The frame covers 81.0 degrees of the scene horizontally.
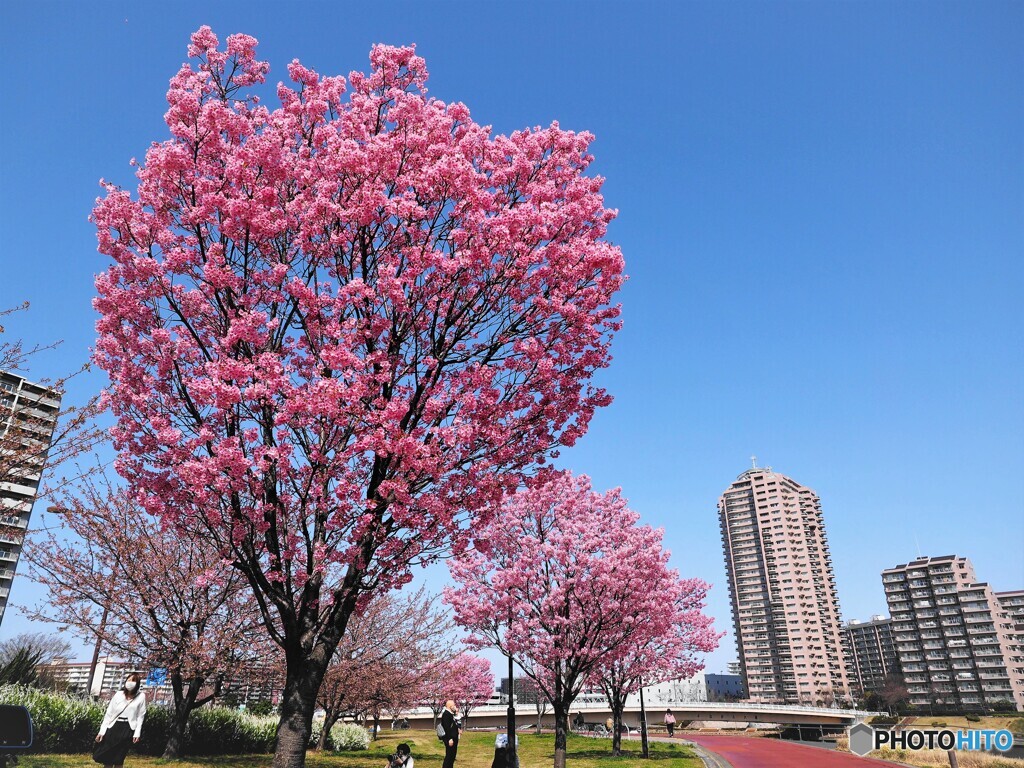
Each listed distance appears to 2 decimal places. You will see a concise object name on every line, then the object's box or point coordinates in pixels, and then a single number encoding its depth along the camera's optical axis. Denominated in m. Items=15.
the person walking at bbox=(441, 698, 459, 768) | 12.72
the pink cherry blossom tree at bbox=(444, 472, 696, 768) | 22.02
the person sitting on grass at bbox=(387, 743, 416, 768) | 11.88
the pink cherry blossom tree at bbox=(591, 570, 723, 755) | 26.41
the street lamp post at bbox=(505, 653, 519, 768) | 13.71
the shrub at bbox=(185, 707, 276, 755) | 20.22
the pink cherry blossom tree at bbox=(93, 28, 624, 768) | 8.54
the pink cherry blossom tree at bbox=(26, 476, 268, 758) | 16.50
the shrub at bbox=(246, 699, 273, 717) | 30.71
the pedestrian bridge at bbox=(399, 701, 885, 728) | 89.00
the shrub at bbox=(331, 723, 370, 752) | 29.25
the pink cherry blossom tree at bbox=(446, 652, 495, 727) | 63.94
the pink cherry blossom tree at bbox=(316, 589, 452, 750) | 25.39
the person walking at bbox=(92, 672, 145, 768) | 9.49
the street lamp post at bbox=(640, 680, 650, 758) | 29.31
